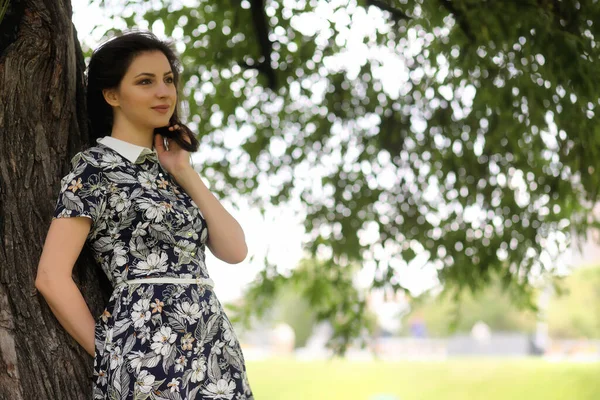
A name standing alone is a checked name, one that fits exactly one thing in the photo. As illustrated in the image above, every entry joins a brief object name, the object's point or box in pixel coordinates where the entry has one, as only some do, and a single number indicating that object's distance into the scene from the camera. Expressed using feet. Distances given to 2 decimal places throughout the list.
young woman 7.22
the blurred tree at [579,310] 116.12
